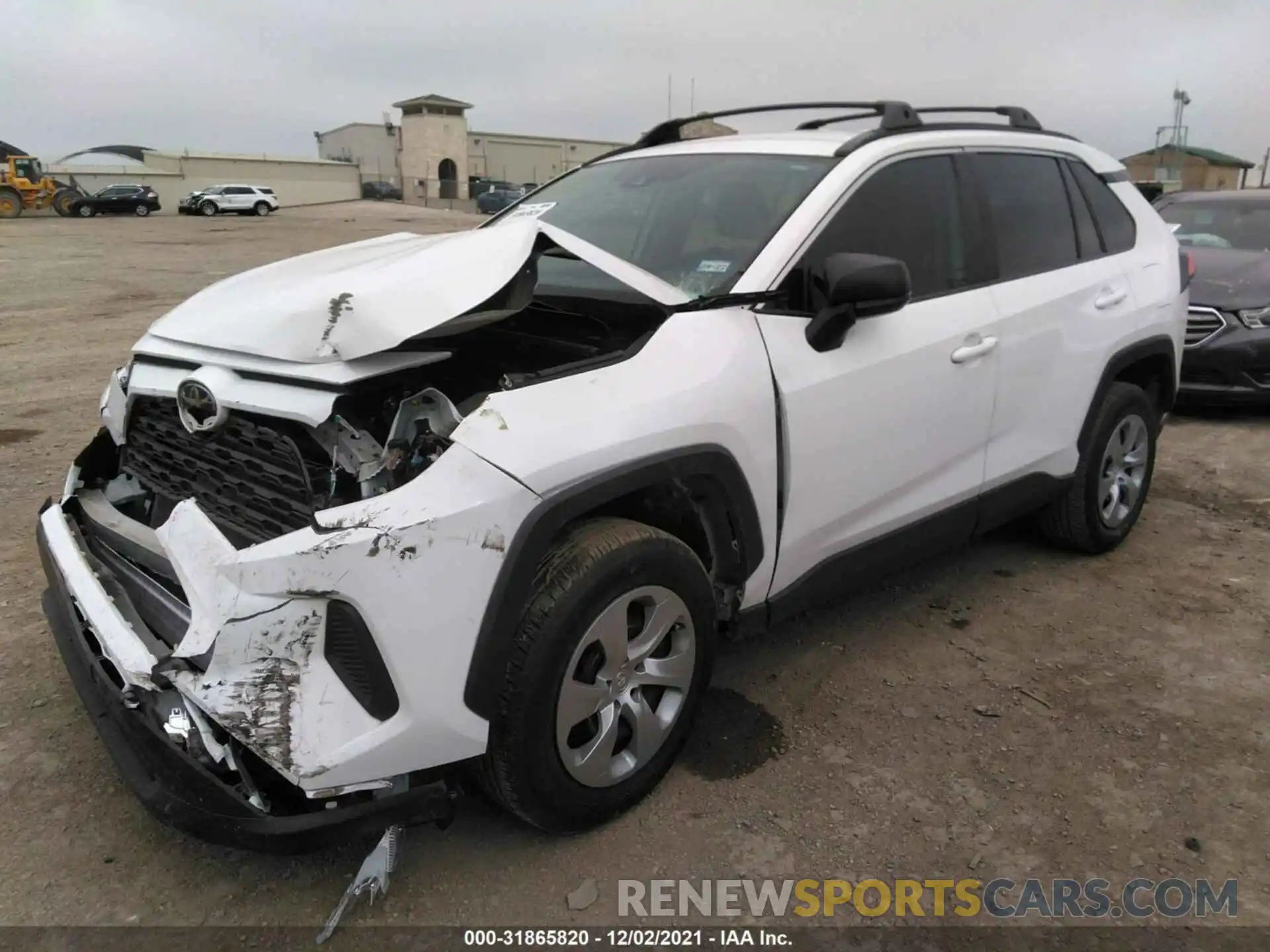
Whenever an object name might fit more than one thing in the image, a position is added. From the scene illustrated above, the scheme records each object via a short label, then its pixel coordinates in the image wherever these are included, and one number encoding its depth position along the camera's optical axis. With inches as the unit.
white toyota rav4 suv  77.2
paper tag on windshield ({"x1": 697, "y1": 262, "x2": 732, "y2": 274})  111.2
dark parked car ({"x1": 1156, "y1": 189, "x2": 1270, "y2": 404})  252.7
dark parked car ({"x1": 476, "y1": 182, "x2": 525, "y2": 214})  1612.9
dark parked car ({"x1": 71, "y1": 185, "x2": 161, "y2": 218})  1505.9
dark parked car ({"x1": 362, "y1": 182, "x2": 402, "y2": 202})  2527.1
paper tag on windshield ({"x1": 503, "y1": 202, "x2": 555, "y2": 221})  138.9
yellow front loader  1450.5
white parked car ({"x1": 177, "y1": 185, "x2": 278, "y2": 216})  1648.6
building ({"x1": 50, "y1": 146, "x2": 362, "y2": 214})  2074.3
